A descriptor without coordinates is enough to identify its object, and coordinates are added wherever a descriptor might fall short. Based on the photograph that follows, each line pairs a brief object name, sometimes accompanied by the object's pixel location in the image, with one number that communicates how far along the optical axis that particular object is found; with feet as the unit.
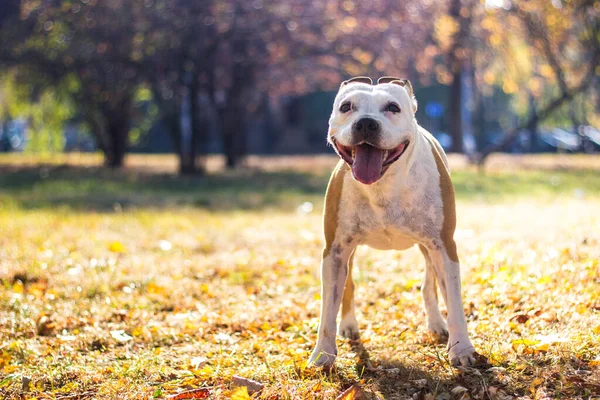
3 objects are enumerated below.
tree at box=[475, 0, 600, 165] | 61.05
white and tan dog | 12.61
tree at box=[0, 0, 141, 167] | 52.44
